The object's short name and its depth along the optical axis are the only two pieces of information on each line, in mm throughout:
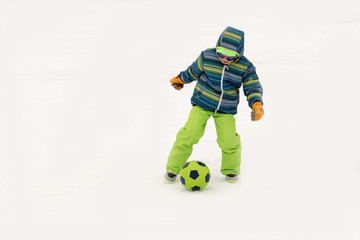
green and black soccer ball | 5735
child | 5496
